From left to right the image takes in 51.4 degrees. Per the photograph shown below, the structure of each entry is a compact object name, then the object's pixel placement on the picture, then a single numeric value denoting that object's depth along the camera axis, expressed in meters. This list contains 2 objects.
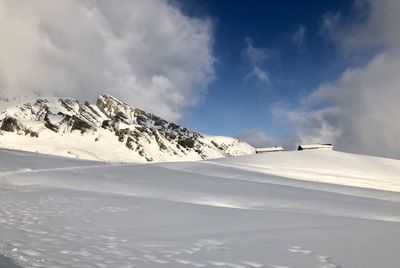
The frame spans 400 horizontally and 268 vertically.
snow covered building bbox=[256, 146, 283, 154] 142.88
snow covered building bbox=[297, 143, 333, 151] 124.49
